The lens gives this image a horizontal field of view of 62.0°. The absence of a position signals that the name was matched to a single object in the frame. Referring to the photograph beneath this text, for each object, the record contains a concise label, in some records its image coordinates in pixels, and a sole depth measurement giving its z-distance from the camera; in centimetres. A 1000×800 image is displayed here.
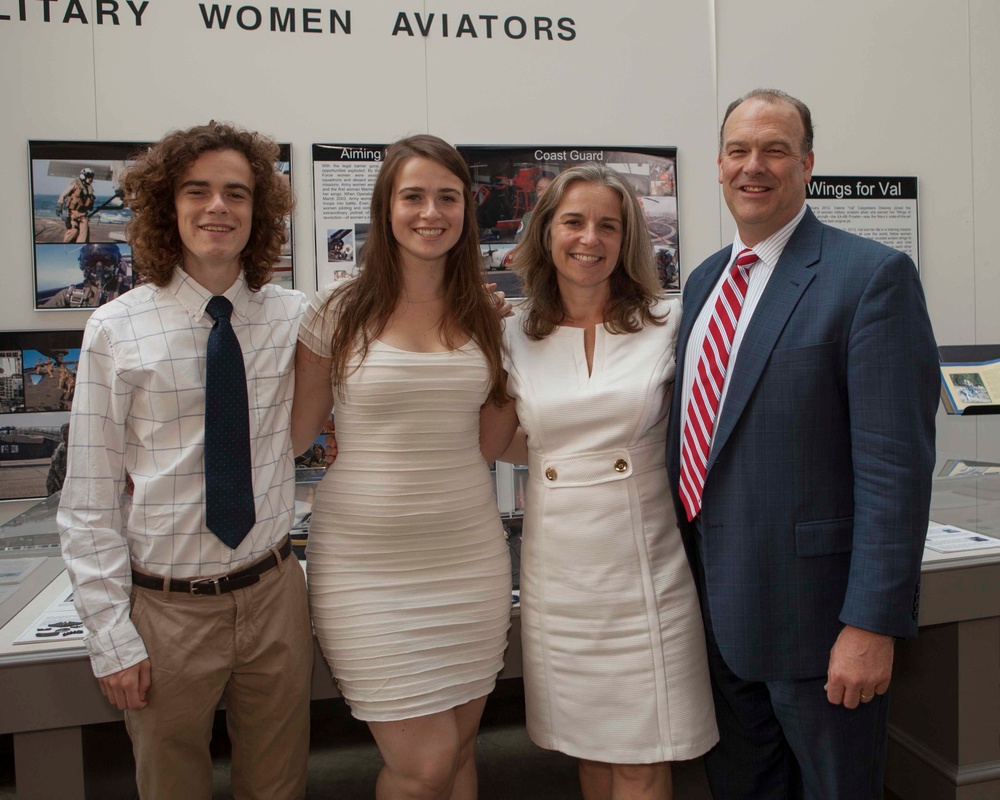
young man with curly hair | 150
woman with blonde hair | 177
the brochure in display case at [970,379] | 341
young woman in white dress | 175
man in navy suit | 148
